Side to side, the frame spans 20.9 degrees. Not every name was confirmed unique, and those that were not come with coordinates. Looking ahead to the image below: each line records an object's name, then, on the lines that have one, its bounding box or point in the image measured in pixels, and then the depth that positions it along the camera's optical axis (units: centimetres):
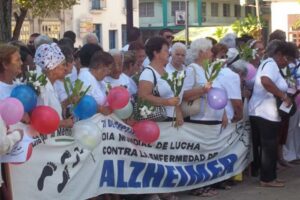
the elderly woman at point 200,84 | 935
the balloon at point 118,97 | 820
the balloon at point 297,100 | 1114
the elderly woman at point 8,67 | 699
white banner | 769
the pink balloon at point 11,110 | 666
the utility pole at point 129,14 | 1438
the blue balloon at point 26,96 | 702
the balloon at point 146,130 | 866
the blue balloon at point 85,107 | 795
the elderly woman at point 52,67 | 771
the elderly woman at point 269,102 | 992
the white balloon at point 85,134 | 803
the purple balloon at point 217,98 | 936
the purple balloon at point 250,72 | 1111
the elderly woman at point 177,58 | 967
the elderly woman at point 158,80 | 883
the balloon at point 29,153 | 674
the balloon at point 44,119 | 718
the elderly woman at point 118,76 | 931
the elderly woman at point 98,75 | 837
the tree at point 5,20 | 1912
